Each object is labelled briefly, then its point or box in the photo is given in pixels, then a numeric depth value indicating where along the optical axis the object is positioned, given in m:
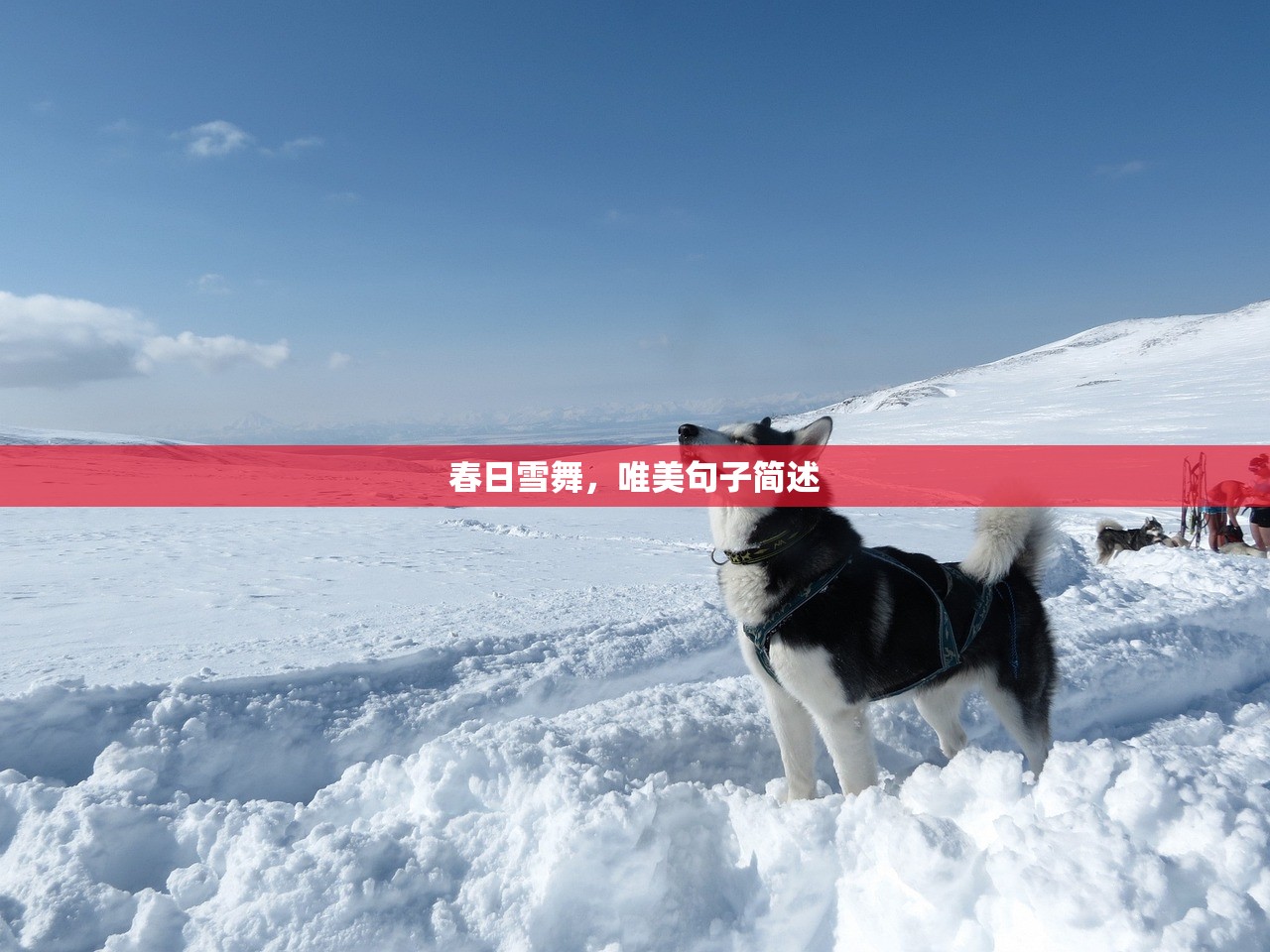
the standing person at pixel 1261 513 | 9.45
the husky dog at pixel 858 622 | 2.64
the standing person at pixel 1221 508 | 9.86
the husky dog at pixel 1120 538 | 9.41
